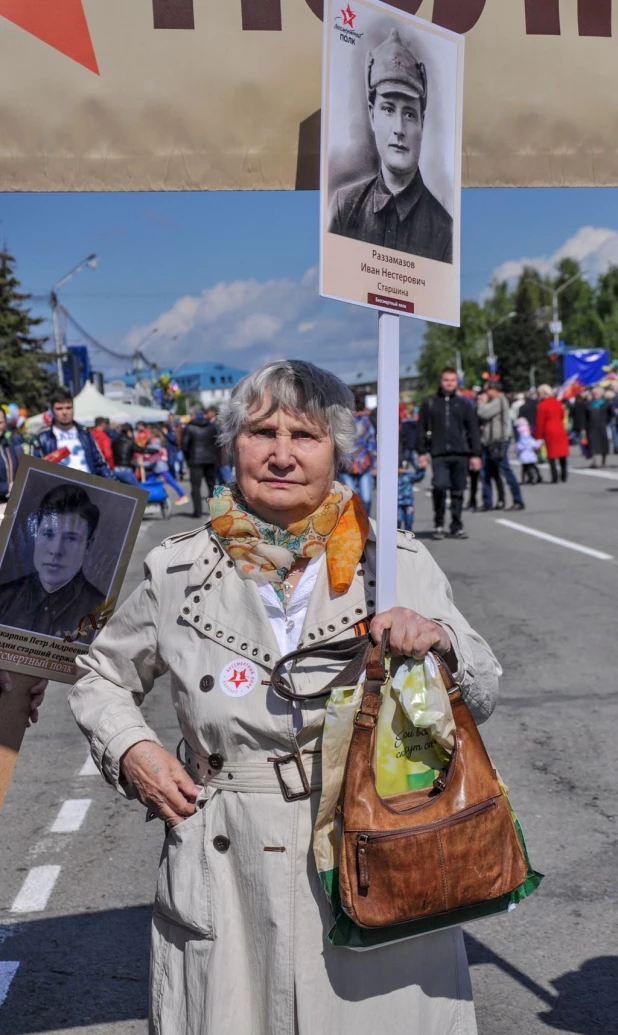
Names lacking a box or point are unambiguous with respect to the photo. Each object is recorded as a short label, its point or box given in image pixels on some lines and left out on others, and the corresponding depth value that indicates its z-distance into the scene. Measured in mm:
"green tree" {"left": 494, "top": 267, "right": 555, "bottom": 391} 116562
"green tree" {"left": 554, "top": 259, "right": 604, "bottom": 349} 105812
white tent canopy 39594
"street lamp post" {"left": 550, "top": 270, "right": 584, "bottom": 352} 78750
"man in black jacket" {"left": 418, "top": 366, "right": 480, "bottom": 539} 15672
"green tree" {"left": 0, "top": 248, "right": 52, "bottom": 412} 50100
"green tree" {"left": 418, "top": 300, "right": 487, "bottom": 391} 119062
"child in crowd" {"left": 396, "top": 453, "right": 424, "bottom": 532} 15828
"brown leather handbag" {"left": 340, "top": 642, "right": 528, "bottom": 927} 2309
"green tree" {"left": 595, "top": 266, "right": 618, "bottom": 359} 102875
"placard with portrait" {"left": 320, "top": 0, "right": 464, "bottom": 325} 2434
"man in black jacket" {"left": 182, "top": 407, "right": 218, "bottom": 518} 21281
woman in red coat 24000
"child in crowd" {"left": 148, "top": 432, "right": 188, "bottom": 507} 23544
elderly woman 2436
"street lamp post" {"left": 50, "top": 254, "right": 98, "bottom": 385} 48594
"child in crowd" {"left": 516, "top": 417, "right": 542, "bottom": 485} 23950
